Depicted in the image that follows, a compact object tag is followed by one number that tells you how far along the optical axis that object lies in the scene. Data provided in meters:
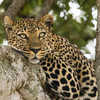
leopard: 12.34
